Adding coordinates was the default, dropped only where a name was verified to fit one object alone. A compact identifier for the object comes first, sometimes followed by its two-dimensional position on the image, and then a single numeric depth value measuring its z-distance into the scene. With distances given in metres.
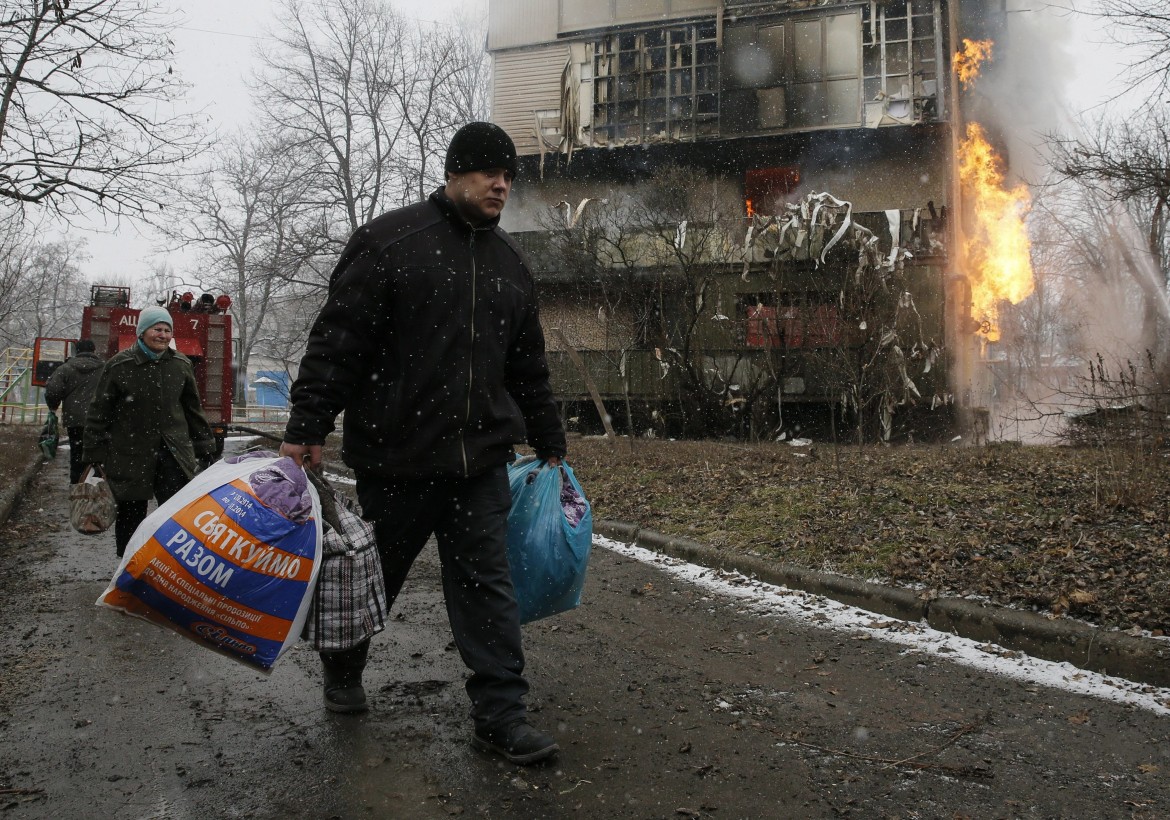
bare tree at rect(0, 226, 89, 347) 32.16
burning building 15.26
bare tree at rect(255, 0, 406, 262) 26.61
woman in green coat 5.77
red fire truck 14.70
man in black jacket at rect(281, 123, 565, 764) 3.17
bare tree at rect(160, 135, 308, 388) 23.27
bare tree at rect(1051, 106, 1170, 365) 8.89
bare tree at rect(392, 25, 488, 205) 27.34
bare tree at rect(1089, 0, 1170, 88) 10.02
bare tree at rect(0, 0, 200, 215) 11.80
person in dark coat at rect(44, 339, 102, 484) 10.09
